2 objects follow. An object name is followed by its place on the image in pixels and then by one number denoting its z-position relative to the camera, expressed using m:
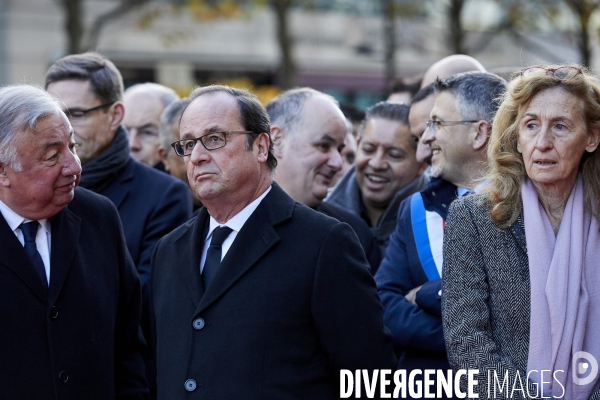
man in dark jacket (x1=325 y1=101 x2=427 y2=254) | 5.80
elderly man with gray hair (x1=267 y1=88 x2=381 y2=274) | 5.27
